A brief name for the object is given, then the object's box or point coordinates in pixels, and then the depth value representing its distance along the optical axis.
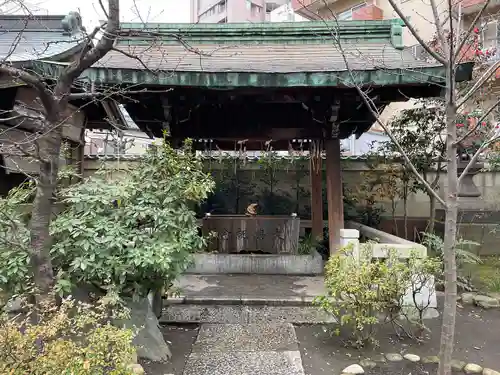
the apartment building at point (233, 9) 38.66
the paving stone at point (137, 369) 2.85
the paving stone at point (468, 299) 5.27
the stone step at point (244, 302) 4.52
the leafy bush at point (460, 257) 5.20
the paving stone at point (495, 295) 5.35
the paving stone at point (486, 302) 5.11
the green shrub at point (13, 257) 2.82
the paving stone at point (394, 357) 3.43
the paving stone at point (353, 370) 3.17
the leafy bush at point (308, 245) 6.90
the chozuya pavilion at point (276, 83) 4.42
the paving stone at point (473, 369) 3.23
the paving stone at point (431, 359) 3.37
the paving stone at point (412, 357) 3.41
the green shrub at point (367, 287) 3.54
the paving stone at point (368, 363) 3.30
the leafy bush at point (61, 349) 2.01
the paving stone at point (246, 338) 3.69
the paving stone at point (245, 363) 3.17
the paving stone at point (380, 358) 3.41
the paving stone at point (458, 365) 3.29
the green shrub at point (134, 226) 3.03
